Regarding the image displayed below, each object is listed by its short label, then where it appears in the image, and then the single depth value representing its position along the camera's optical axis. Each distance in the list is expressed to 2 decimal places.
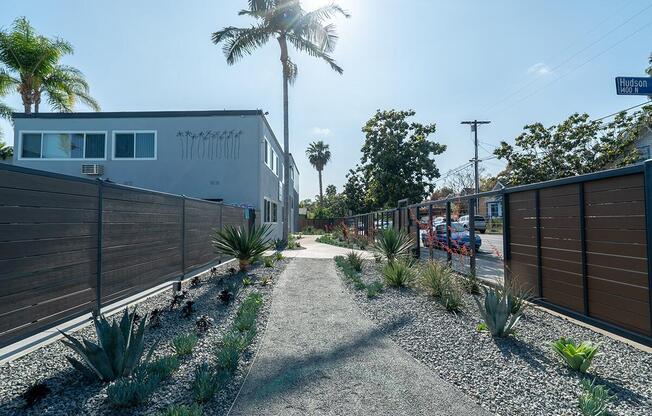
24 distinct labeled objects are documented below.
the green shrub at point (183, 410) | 2.58
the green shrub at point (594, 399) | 2.69
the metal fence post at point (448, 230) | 8.95
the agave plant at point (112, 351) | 3.20
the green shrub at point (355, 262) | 9.81
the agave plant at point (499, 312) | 4.35
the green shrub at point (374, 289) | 6.69
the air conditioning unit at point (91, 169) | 17.06
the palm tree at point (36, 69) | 18.58
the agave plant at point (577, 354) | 3.42
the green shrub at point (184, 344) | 3.90
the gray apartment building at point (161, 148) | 17.77
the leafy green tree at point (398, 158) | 19.58
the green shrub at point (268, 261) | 10.22
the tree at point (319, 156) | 55.78
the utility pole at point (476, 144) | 29.33
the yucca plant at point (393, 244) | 10.05
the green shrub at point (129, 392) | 2.77
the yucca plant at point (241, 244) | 9.12
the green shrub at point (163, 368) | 3.30
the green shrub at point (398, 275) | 7.46
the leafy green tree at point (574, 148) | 16.05
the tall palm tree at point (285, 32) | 16.16
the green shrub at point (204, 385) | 2.98
